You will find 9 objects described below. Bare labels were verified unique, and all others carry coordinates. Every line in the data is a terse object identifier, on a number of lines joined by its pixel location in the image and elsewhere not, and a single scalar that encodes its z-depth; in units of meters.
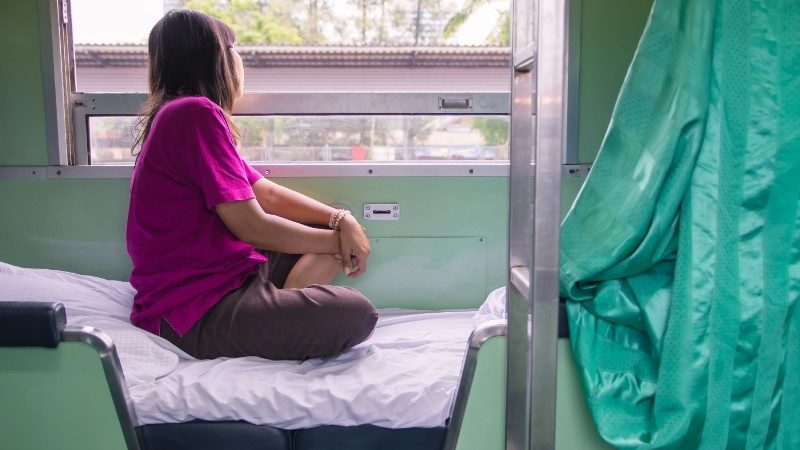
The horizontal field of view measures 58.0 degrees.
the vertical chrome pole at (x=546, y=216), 1.38
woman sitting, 2.09
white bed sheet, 1.86
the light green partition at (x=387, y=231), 2.92
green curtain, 1.41
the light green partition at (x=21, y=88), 2.87
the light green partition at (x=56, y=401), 1.77
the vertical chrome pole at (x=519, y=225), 1.63
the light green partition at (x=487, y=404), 1.72
